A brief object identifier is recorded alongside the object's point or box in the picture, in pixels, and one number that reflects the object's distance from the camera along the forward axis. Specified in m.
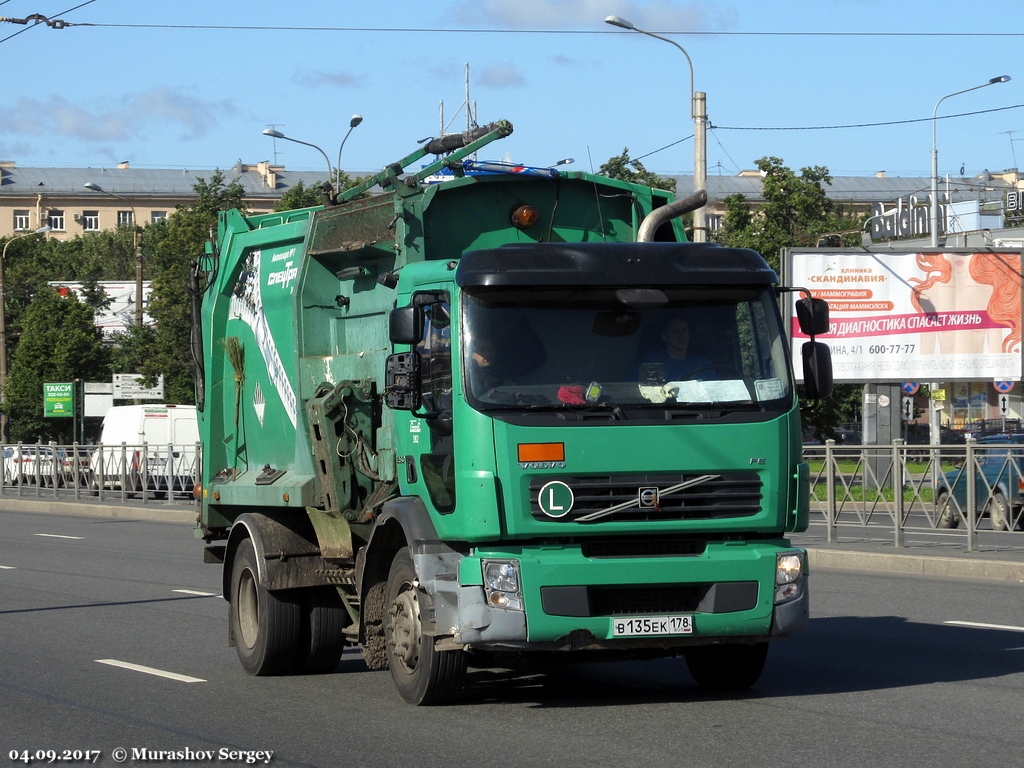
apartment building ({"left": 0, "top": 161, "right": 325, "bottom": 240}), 122.62
